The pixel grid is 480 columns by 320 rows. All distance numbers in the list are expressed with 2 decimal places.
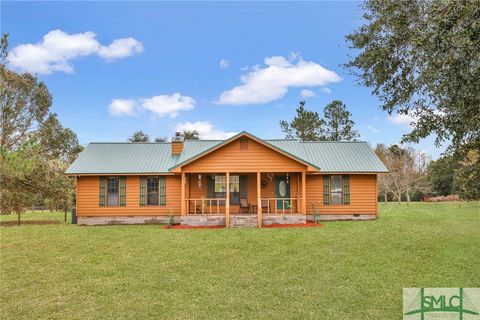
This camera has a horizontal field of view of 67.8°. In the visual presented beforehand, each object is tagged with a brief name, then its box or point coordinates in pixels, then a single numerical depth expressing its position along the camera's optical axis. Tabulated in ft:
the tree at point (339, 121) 129.29
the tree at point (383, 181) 124.34
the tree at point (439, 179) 132.46
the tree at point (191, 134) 166.20
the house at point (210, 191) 63.10
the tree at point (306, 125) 131.85
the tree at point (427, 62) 20.18
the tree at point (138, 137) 171.53
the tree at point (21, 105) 77.05
